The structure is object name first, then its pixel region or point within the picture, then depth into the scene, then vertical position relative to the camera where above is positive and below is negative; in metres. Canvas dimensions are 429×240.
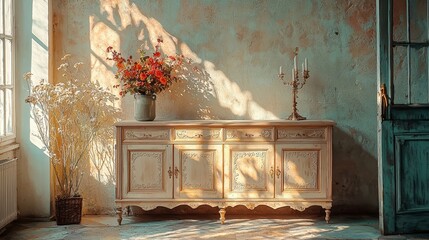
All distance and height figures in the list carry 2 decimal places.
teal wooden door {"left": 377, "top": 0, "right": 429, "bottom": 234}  5.08 -0.05
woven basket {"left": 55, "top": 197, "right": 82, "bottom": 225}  5.66 -0.65
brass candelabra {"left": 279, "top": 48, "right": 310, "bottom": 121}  5.84 +0.56
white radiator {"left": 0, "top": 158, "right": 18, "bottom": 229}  5.18 -0.44
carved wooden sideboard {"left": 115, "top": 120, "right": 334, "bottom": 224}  5.58 -0.22
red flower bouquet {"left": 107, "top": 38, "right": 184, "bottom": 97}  5.69 +0.62
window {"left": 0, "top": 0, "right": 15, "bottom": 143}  5.53 +0.63
